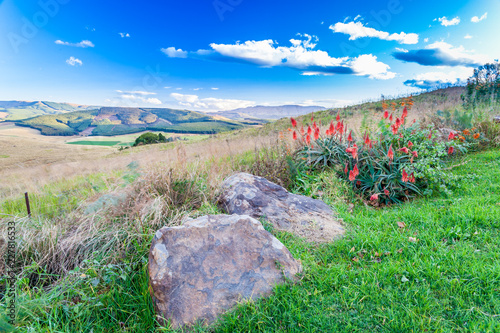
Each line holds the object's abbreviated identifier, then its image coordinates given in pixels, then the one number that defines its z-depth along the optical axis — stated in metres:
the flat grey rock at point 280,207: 3.42
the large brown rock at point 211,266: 2.08
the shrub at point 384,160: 4.59
